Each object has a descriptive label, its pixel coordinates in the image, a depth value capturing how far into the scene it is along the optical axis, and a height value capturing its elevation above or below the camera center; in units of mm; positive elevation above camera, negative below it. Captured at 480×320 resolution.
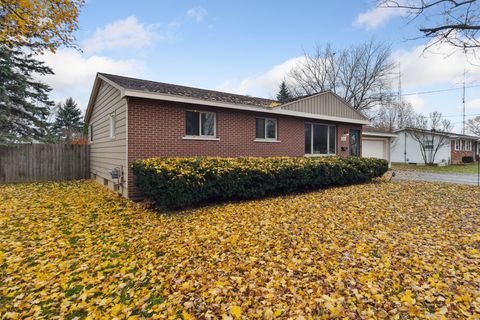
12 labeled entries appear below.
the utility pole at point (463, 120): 39656 +5856
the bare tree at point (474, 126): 40469 +5023
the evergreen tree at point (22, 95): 14836 +4163
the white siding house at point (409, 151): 26219 +568
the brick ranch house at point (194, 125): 8117 +1301
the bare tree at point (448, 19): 5797 +3247
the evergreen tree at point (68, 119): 32084 +5086
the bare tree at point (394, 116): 36094 +5985
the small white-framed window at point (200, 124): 9188 +1255
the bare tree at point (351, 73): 31125 +10951
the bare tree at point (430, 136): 24594 +2043
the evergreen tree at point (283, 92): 35669 +9228
